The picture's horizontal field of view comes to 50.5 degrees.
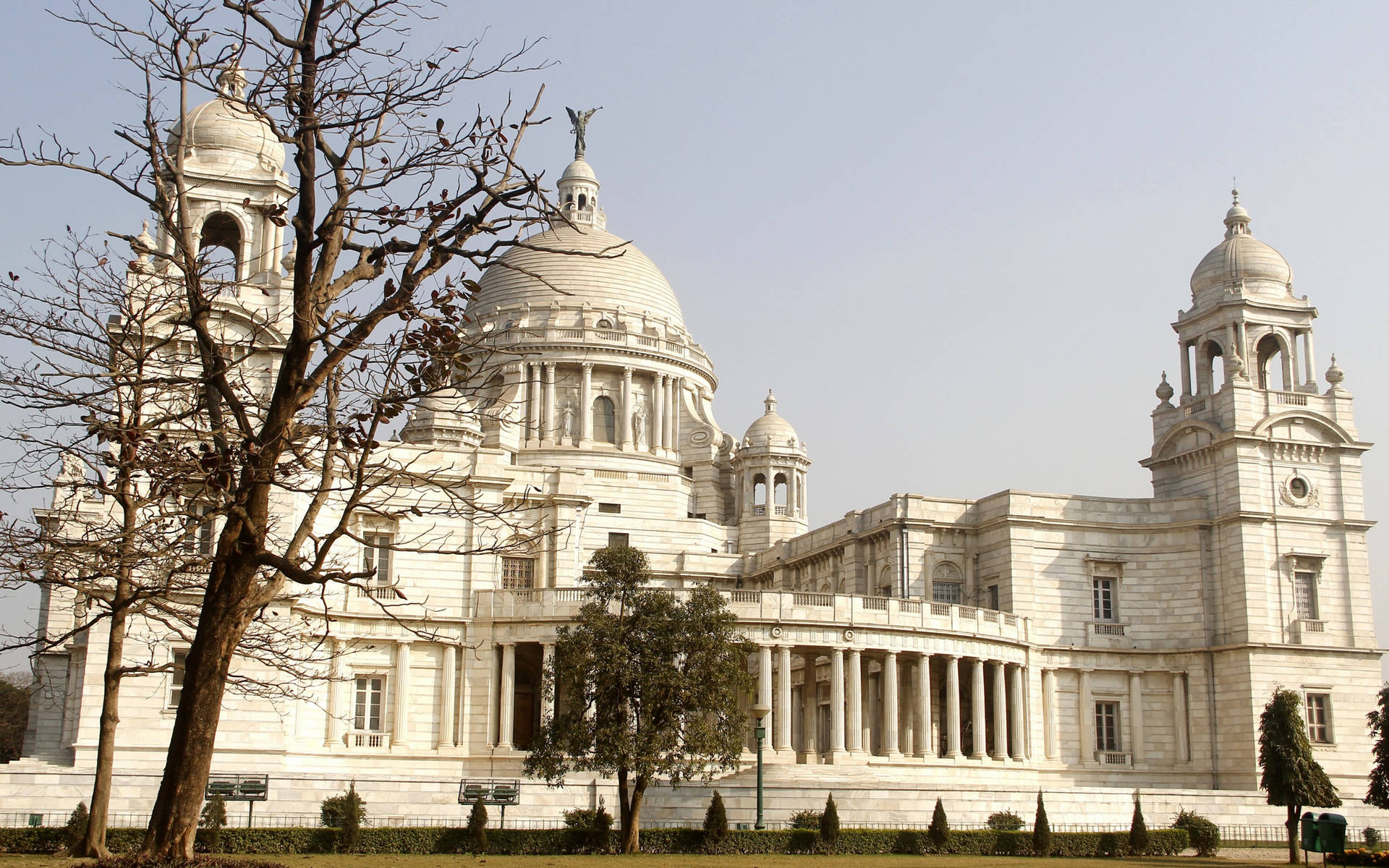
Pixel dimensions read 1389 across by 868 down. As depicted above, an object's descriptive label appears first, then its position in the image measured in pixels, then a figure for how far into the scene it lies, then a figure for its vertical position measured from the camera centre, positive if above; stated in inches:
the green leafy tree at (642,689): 1504.7 +48.8
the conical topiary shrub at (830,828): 1492.4 -90.6
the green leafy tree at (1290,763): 1625.2 -24.1
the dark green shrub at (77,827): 1242.0 -81.8
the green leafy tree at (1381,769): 1743.4 -31.8
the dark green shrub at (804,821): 1609.3 -90.6
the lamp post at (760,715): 1688.0 +24.8
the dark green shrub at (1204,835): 1665.8 -104.9
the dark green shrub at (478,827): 1389.0 -87.3
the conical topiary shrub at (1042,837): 1531.7 -100.1
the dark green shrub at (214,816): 1373.6 -77.1
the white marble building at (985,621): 2026.3 +178.3
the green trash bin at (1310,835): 1331.2 -84.6
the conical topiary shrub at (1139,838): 1583.4 -103.7
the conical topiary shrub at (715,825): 1450.5 -86.1
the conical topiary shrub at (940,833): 1539.1 -98.0
